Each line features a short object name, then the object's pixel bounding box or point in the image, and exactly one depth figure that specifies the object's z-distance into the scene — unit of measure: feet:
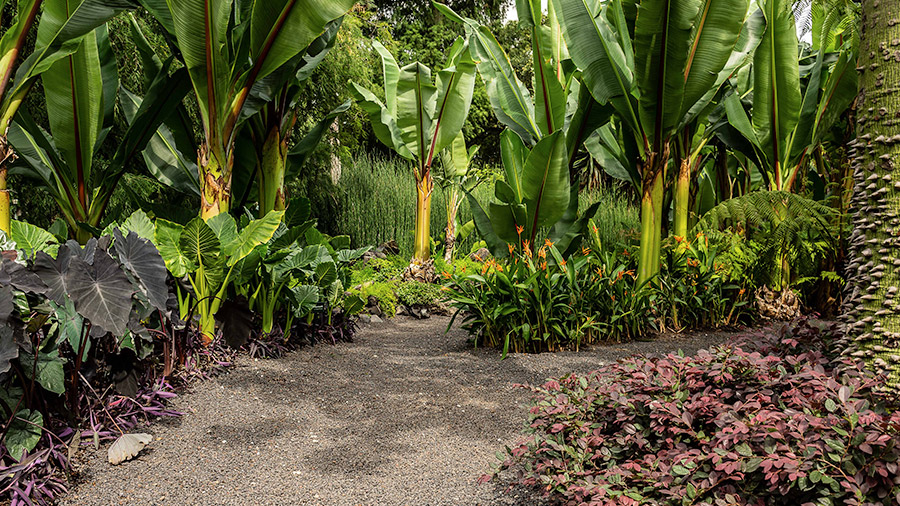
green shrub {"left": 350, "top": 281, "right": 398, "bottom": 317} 19.52
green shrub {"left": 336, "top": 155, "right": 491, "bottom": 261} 29.53
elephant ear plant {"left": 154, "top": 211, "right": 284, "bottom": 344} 10.04
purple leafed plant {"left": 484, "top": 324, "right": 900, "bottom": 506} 4.34
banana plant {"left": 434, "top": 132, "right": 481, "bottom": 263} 27.50
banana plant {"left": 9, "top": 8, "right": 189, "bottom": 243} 11.96
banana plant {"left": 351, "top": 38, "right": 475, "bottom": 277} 21.88
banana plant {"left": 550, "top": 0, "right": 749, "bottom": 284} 12.83
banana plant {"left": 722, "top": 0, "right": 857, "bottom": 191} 14.98
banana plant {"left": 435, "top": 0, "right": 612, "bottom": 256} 14.93
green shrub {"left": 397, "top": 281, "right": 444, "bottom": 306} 20.50
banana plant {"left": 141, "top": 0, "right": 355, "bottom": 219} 10.77
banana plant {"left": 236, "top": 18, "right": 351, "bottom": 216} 14.49
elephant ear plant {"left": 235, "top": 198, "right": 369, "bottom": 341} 11.51
